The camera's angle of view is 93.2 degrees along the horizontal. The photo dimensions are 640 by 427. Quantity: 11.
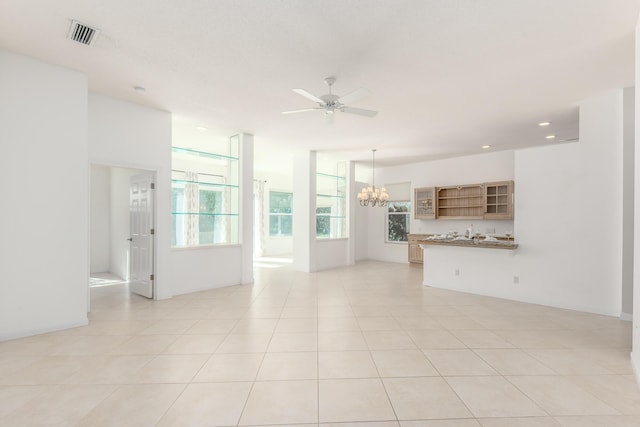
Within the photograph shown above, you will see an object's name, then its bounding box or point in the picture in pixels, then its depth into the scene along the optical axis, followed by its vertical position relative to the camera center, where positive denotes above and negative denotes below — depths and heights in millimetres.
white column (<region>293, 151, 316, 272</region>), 8062 +19
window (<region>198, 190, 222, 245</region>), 5949 -70
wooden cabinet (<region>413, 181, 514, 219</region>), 7641 +347
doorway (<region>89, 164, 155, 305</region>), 7141 -267
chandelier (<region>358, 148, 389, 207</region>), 8406 +522
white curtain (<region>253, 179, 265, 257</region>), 11500 -244
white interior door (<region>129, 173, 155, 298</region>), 5236 -380
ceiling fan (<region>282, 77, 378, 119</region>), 3421 +1343
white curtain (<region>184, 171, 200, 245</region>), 5734 +106
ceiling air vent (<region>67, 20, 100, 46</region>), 2877 +1771
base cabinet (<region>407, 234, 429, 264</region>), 9000 -1039
